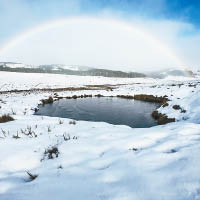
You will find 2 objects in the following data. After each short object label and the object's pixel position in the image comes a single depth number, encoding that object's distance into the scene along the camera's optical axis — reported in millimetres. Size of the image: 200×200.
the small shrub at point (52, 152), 3630
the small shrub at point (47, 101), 21173
